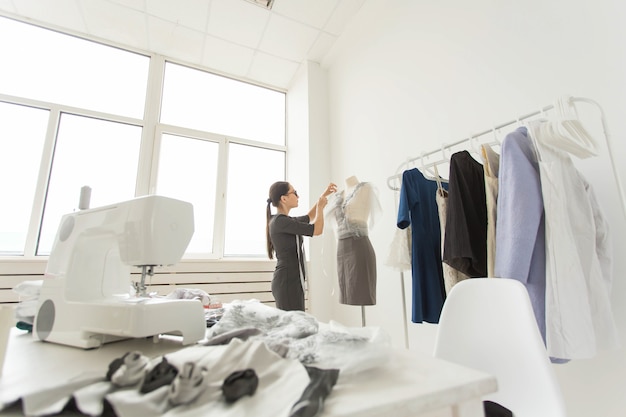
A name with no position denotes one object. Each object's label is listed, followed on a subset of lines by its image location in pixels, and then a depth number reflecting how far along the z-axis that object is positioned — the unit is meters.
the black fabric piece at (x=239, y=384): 0.35
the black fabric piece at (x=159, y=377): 0.37
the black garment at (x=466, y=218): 1.18
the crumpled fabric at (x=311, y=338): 0.44
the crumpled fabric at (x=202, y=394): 0.32
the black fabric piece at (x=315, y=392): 0.31
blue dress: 1.41
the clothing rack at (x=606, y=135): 0.99
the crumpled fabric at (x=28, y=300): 0.81
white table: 0.35
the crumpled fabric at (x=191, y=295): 1.18
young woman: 1.81
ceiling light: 2.57
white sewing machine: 0.66
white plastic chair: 0.75
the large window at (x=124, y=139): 2.53
